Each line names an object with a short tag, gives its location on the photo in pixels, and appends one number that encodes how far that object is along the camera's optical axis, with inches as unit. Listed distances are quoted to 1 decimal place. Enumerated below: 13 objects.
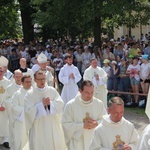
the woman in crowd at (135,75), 479.5
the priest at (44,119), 262.5
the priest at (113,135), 186.5
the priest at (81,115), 240.4
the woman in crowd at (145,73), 468.1
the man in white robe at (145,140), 134.8
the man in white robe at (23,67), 395.9
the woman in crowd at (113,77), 498.6
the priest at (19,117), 297.2
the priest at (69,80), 454.0
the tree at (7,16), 1038.6
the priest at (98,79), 435.2
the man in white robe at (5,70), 396.2
